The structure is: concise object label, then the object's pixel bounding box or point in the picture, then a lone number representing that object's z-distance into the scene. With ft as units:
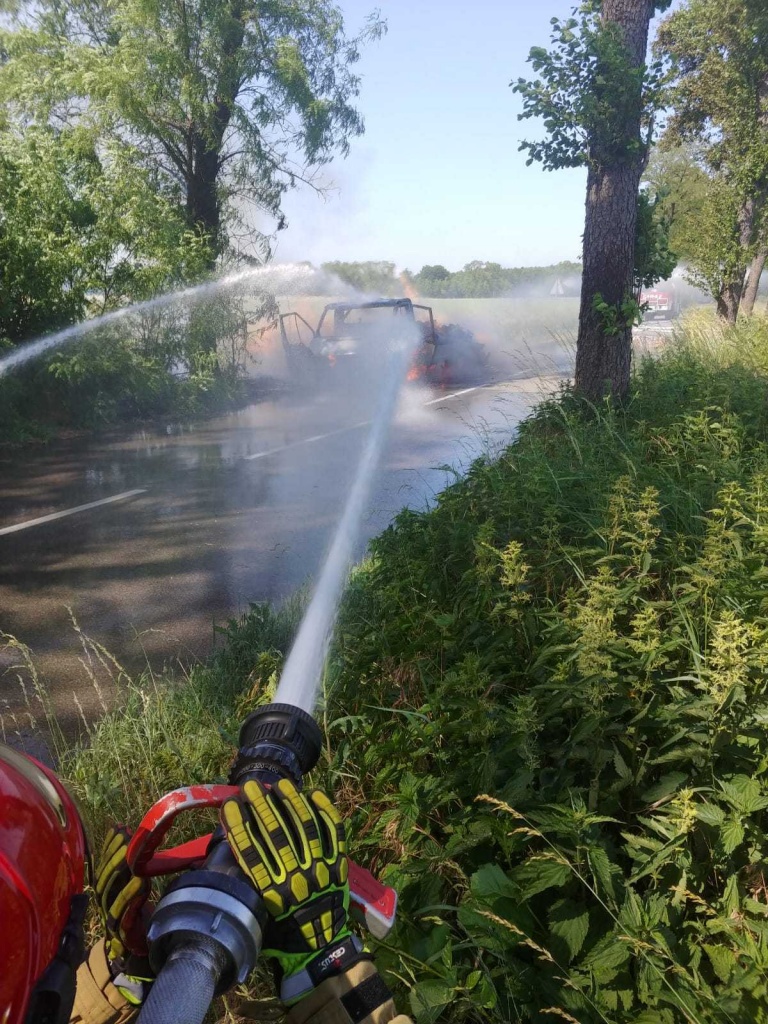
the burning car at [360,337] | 60.49
